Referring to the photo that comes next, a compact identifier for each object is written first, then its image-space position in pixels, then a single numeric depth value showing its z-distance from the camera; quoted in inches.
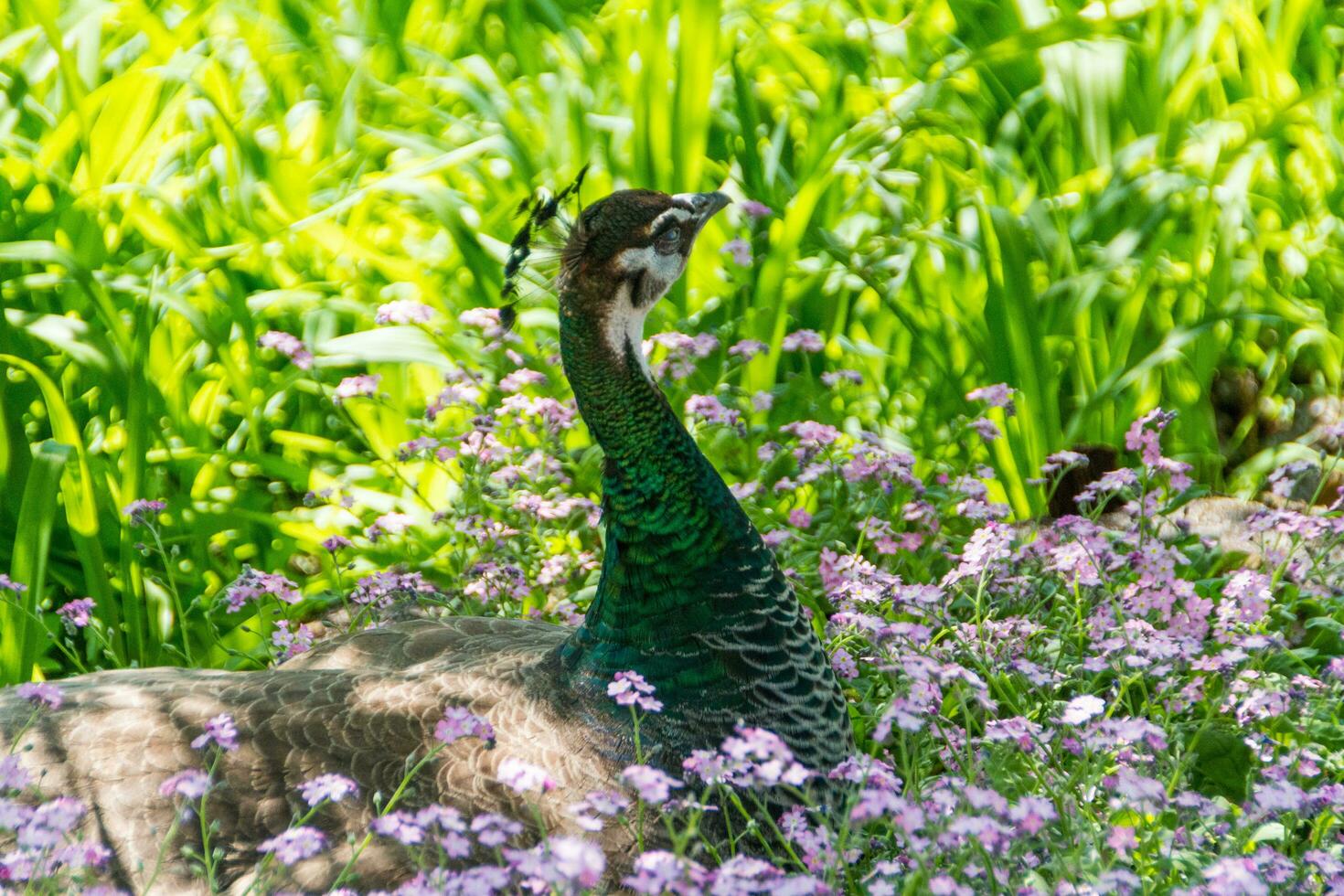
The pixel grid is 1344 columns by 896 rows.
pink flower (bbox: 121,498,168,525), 282.2
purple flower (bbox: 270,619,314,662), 282.2
